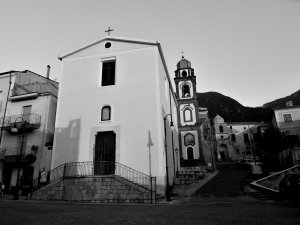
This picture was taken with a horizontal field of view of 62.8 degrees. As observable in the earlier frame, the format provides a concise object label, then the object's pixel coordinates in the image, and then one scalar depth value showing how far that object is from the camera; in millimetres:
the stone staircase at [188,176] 19661
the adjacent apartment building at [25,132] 19172
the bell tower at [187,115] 38438
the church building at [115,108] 14742
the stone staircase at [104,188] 12336
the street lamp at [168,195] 12969
